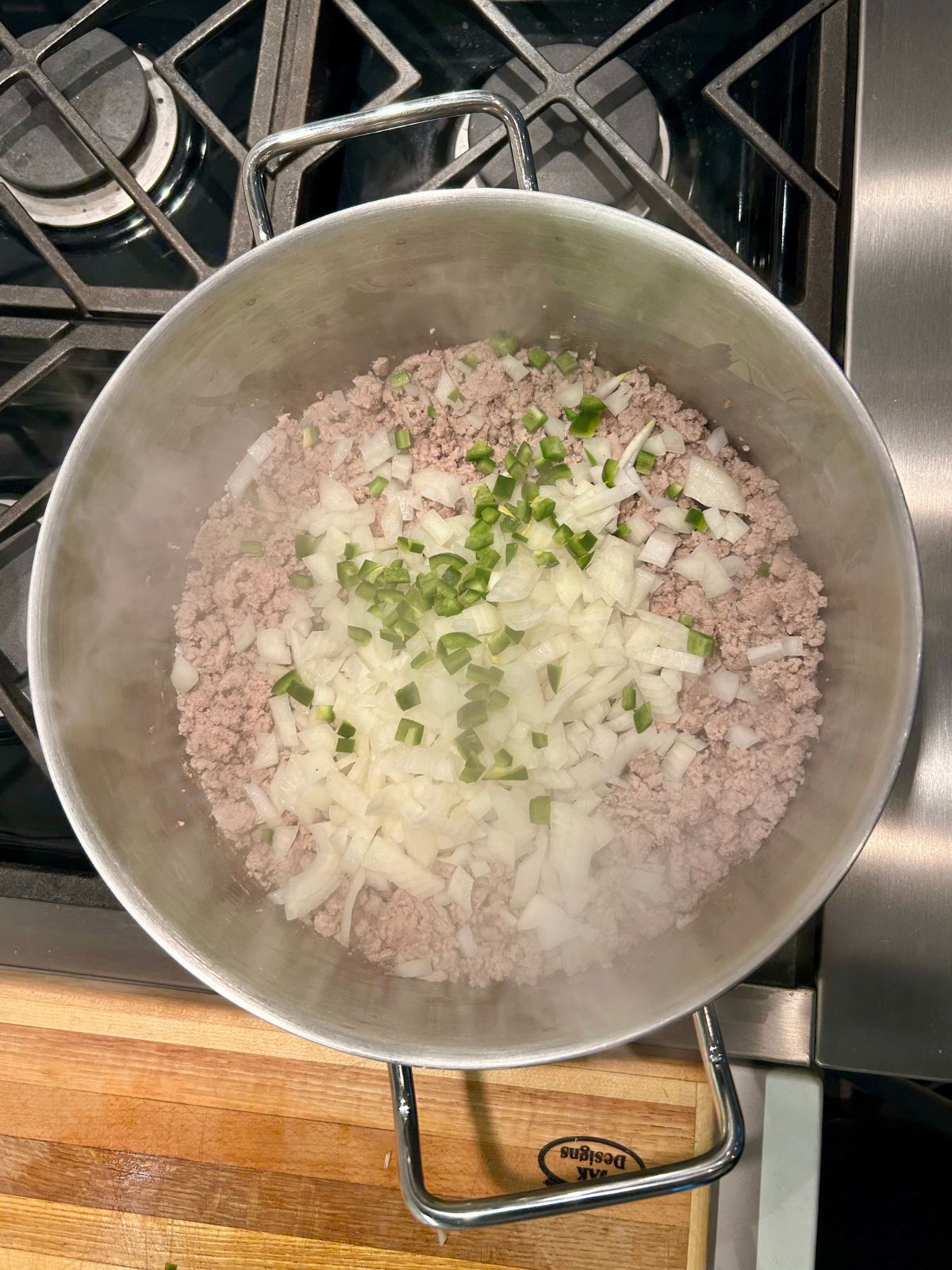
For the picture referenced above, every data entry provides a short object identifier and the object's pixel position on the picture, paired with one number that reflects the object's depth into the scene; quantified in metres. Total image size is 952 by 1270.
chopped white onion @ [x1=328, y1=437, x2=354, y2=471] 0.47
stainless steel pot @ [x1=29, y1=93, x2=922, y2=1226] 0.37
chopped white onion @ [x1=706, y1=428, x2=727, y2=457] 0.46
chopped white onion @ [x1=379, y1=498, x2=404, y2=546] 0.46
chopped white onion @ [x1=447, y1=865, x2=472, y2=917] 0.43
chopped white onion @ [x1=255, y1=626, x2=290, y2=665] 0.46
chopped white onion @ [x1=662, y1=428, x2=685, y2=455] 0.46
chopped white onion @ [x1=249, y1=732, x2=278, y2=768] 0.45
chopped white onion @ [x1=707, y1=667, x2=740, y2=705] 0.44
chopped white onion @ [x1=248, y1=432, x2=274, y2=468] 0.47
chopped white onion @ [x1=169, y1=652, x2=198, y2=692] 0.46
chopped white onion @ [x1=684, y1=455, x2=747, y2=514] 0.45
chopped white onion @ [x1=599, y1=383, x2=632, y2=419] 0.46
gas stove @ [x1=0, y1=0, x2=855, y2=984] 0.44
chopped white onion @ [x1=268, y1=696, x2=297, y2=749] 0.45
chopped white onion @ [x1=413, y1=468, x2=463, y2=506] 0.46
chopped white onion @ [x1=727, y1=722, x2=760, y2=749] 0.44
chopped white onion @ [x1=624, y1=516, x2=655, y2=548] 0.46
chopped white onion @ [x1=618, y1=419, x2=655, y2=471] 0.45
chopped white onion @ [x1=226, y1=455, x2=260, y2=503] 0.47
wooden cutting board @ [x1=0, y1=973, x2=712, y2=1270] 0.43
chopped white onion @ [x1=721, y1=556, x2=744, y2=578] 0.45
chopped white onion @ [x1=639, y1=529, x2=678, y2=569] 0.45
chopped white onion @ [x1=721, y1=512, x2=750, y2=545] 0.45
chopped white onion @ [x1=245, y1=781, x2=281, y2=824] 0.45
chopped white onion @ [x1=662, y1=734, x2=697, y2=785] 0.44
